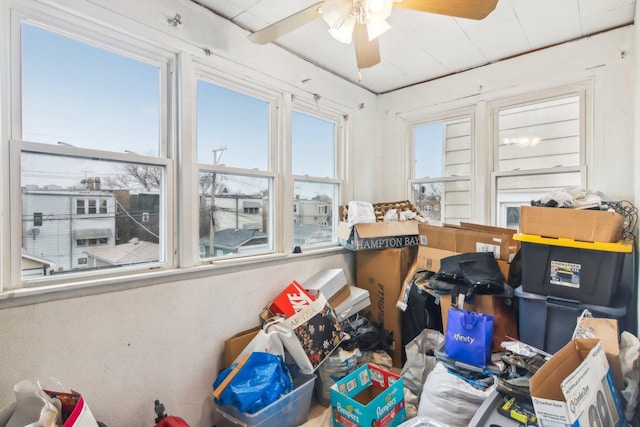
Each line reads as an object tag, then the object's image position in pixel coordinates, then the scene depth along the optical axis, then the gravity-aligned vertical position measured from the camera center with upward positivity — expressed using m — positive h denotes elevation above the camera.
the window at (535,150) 2.54 +0.53
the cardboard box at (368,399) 1.68 -1.10
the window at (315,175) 2.79 +0.35
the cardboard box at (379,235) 2.77 -0.21
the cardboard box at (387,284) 2.72 -0.67
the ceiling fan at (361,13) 1.42 +0.95
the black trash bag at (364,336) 2.44 -1.01
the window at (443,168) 3.10 +0.45
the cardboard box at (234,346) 2.06 -0.90
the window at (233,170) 2.13 +0.30
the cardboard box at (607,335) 1.37 -0.59
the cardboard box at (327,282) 2.48 -0.58
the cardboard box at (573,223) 1.72 -0.07
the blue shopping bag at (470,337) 1.86 -0.77
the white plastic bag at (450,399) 1.61 -1.00
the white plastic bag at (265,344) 1.95 -0.84
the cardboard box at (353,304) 2.55 -0.78
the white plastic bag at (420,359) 2.11 -1.03
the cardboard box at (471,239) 2.27 -0.22
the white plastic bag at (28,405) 1.16 -0.73
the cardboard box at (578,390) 1.04 -0.65
